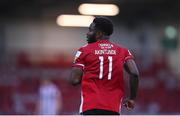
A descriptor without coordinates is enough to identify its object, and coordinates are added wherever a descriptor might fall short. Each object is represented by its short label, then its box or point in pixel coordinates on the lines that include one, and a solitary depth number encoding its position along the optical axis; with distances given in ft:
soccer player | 47.42
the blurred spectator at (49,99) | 143.64
